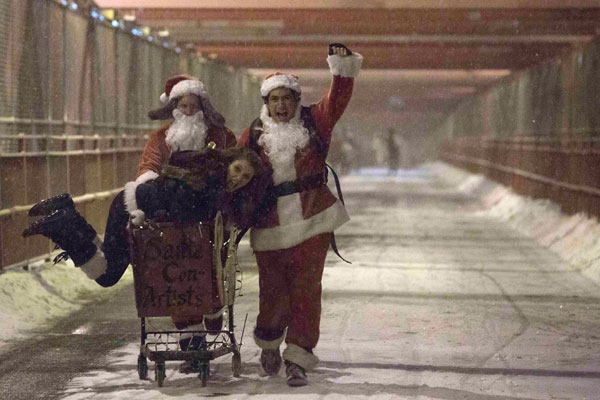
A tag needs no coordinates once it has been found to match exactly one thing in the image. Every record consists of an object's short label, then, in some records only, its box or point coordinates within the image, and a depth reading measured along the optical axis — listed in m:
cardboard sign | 12.35
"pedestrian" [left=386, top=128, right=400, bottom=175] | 93.12
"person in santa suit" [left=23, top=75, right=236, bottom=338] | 12.36
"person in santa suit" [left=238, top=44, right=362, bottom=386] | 13.27
